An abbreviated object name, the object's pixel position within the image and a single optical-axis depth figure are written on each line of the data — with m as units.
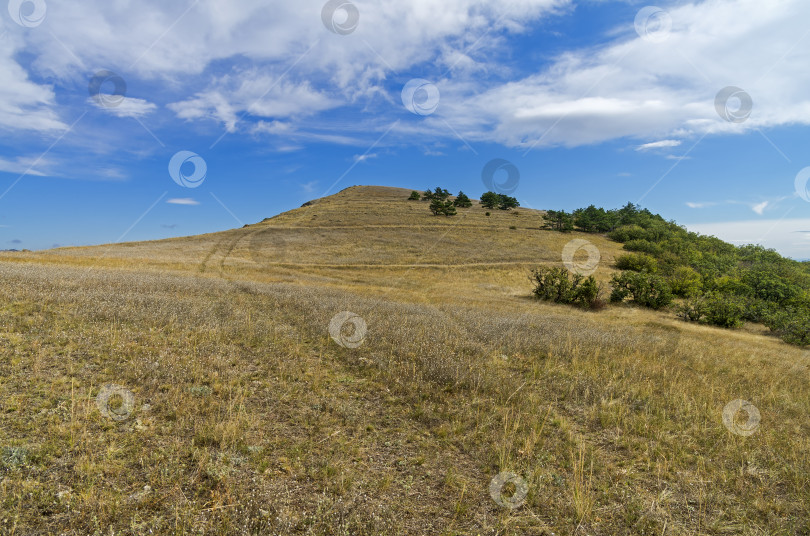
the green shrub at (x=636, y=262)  57.50
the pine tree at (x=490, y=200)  120.94
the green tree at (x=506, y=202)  122.96
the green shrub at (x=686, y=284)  42.47
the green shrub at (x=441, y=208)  101.69
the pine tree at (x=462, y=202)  115.44
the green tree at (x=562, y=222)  93.31
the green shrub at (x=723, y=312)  30.33
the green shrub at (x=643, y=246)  73.56
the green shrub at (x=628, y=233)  85.12
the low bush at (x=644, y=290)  36.53
